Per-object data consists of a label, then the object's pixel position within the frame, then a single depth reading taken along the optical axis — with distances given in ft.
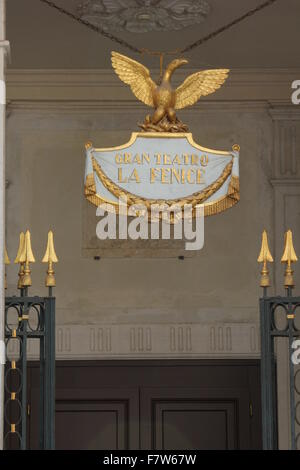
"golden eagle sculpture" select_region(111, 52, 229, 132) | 55.71
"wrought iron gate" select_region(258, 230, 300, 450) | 47.99
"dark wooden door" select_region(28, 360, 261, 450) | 69.51
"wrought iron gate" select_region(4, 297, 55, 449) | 47.15
